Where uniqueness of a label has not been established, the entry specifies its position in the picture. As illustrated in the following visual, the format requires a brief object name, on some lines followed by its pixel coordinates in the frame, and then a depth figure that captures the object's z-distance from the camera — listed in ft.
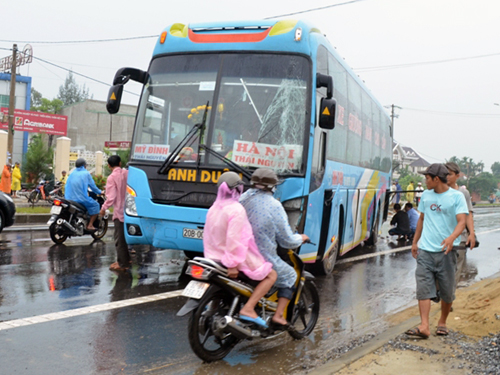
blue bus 24.67
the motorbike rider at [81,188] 38.32
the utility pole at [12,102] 81.92
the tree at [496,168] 472.03
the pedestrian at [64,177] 77.98
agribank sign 118.52
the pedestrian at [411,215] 52.80
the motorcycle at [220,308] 15.17
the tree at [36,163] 87.10
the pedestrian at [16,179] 78.88
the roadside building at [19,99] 138.41
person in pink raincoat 15.52
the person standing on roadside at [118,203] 29.25
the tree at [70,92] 326.44
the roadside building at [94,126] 190.80
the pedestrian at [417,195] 118.50
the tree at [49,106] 249.69
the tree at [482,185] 299.99
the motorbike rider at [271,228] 16.37
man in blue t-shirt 18.69
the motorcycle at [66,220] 37.70
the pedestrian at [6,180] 72.49
